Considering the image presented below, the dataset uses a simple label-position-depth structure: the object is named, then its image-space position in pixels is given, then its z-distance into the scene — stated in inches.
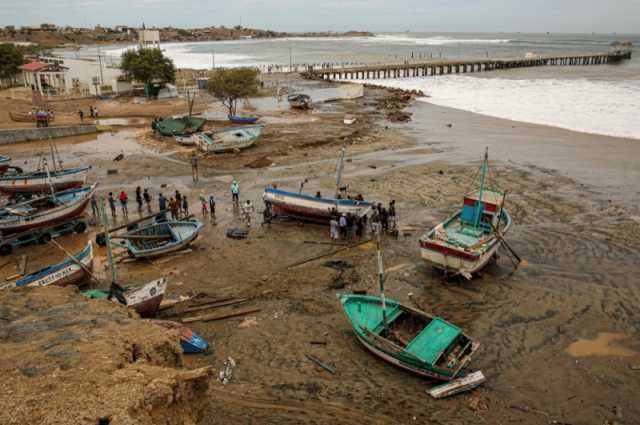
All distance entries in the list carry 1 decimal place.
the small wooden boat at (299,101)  1968.5
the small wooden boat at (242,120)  1627.7
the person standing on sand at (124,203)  822.5
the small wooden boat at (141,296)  490.9
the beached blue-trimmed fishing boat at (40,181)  912.3
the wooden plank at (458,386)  407.8
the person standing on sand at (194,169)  1056.8
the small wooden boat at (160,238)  676.1
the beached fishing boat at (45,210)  738.8
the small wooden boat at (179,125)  1456.7
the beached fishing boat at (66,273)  533.3
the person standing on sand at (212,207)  828.0
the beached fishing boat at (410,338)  426.9
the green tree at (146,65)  2054.6
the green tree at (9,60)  2359.7
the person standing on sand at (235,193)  879.1
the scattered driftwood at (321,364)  434.9
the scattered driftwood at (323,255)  665.6
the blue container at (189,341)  439.8
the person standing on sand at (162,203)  806.5
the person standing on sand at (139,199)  860.6
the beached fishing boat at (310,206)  769.6
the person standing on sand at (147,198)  862.5
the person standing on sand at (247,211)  799.7
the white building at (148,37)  2746.1
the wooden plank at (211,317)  516.8
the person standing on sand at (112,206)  826.8
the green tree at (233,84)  1729.8
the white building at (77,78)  2213.3
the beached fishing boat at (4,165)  1055.7
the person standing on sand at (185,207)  828.0
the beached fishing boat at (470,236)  593.9
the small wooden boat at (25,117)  1646.2
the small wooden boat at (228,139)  1269.7
